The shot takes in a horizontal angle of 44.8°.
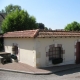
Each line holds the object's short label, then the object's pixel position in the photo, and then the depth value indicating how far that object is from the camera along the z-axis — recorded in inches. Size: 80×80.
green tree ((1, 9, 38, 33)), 601.2
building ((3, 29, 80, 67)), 307.4
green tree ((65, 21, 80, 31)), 886.4
